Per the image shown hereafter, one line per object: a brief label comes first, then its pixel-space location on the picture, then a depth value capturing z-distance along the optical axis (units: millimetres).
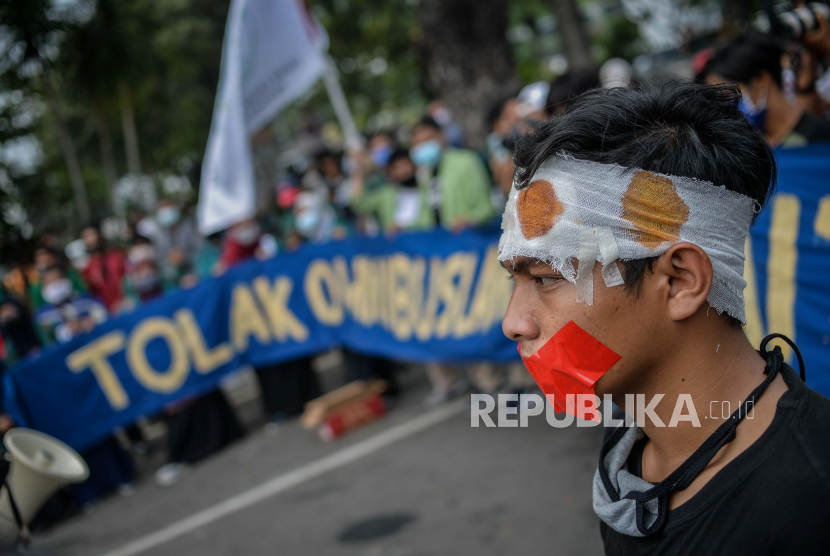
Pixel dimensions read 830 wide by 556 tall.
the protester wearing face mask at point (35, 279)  8039
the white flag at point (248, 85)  6227
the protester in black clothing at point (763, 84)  3525
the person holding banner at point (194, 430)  6449
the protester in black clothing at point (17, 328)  6555
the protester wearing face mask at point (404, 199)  6227
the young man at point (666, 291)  1204
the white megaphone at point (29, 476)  2787
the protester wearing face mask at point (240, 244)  7043
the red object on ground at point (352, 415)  6172
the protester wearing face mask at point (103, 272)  9188
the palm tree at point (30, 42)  10344
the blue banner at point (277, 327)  5535
